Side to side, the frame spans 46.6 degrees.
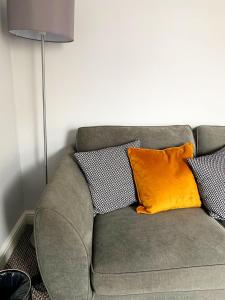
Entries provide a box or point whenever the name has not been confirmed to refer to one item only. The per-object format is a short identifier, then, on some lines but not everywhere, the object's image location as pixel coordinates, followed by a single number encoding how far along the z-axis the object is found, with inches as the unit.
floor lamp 54.0
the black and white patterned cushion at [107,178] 60.0
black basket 52.0
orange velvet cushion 59.9
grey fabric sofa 44.3
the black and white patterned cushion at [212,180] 59.7
